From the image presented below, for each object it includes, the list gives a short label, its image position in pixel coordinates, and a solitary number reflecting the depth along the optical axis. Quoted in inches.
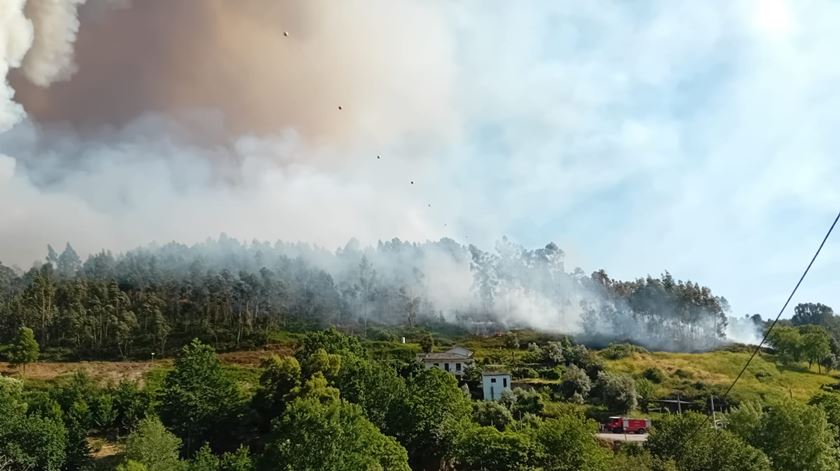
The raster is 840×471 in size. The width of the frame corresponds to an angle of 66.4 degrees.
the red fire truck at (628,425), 3430.1
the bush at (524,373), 4451.3
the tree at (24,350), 4402.1
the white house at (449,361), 4488.2
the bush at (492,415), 3262.8
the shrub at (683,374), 4706.9
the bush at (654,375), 4591.5
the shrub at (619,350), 5241.1
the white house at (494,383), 3999.5
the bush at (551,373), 4436.5
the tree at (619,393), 3870.6
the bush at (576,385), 4047.7
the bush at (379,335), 5776.1
